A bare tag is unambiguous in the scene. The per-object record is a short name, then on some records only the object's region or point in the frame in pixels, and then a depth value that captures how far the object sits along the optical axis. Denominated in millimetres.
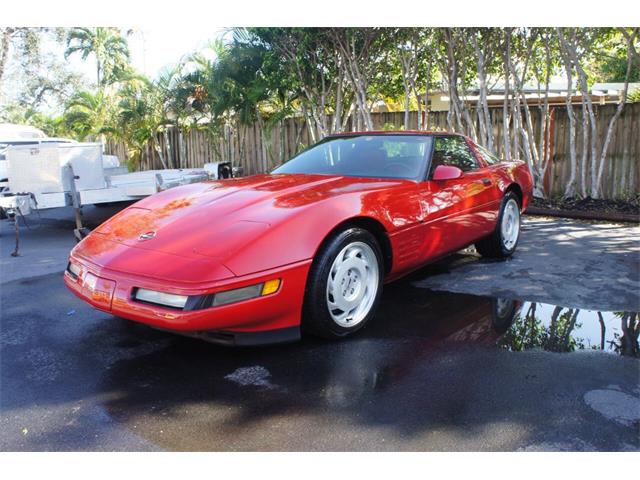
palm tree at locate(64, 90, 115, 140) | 18078
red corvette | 2898
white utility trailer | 6824
